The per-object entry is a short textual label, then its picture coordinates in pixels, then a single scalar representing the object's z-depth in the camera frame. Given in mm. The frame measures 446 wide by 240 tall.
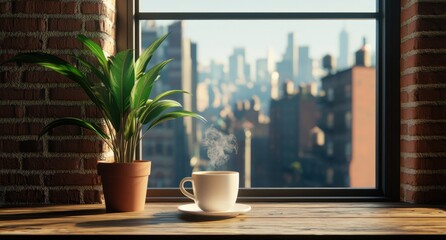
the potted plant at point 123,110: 1529
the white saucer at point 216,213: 1444
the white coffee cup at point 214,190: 1469
